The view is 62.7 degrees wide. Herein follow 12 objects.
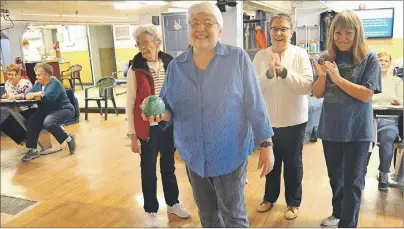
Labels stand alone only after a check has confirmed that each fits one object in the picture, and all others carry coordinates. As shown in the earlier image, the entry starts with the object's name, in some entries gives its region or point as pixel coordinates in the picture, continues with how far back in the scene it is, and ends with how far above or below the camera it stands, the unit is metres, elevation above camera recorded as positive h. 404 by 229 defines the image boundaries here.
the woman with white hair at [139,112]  1.64 -0.30
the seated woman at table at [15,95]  2.90 -0.33
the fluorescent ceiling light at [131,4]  3.05 +0.45
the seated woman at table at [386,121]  2.21 -0.54
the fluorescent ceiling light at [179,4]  3.66 +0.51
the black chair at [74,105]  3.03 -0.48
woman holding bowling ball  1.13 -0.22
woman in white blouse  1.64 -0.23
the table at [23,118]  2.87 -0.53
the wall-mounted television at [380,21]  6.13 +0.37
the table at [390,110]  2.10 -0.43
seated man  2.82 -0.48
